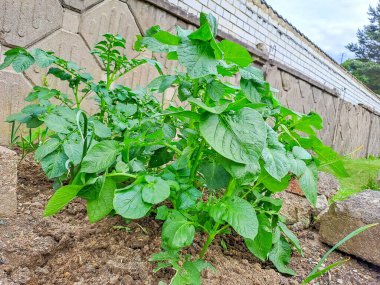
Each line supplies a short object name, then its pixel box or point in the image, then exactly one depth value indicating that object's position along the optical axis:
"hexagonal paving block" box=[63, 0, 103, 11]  2.12
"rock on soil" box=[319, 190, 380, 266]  1.37
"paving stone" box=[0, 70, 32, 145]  1.87
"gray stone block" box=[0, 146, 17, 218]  1.12
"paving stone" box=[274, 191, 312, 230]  1.58
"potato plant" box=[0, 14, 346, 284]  0.78
